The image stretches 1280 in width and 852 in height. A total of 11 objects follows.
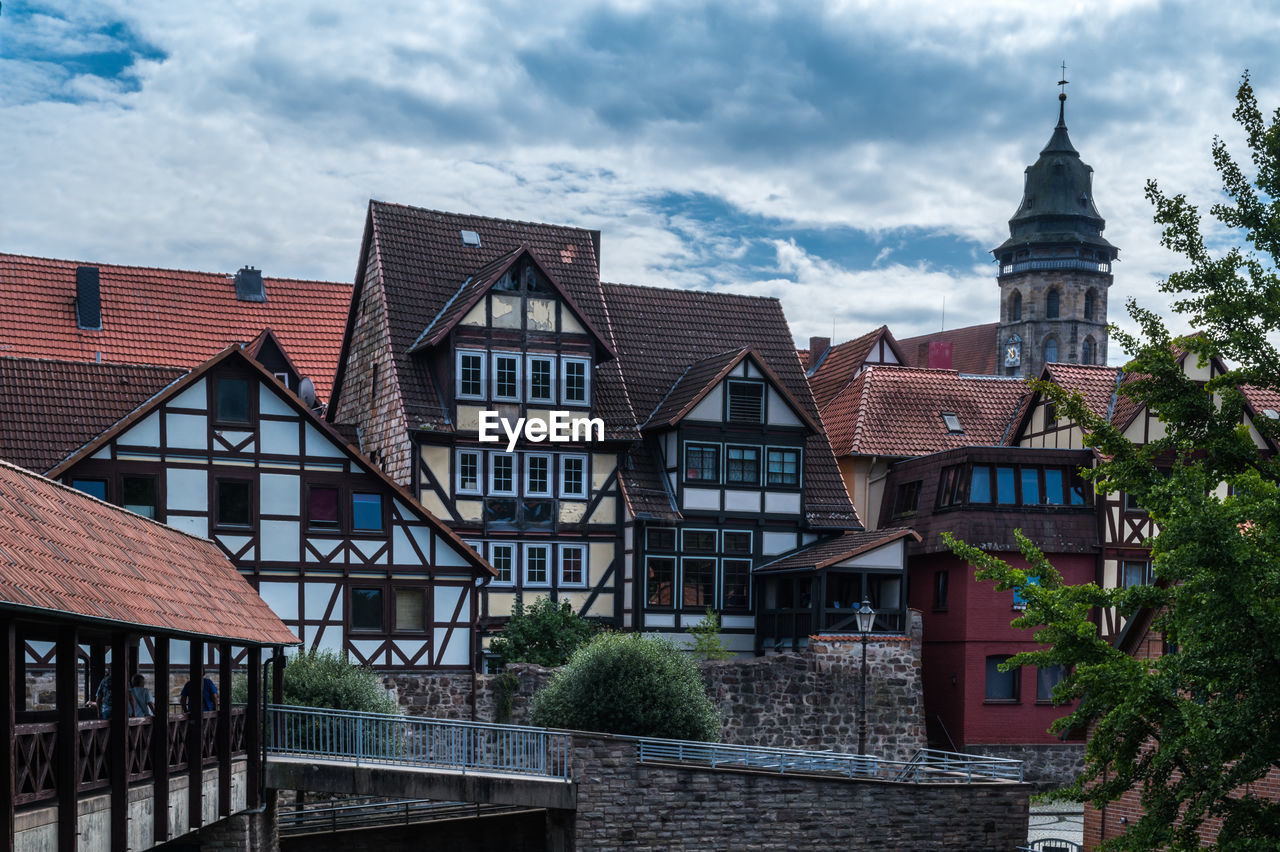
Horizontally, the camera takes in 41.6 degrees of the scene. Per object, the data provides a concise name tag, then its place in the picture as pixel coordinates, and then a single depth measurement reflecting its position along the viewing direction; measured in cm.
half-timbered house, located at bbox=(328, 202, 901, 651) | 3866
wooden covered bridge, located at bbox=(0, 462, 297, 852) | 1419
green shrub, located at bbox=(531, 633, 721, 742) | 3138
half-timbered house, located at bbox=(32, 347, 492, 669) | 3316
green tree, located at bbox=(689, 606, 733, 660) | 3859
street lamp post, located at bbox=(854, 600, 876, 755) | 3241
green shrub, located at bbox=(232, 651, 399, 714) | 3005
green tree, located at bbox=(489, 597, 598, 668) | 3672
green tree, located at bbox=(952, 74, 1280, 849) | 1739
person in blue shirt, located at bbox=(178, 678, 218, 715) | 2321
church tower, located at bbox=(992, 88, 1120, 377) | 9575
